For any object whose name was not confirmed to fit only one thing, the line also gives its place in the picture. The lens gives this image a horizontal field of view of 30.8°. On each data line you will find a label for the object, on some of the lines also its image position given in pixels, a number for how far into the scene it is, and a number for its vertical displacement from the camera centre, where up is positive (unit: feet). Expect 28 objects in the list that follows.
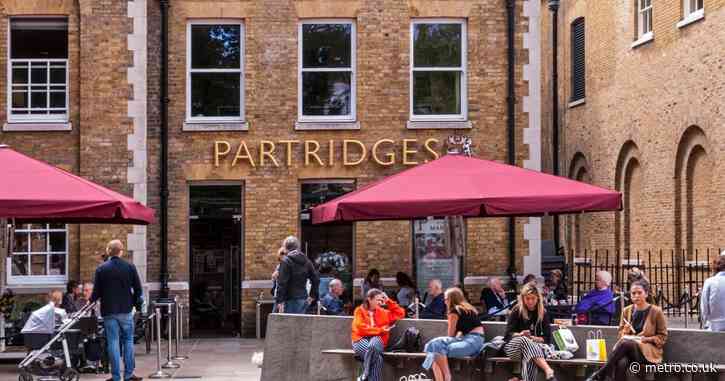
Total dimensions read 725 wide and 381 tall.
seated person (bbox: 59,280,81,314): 64.90 -3.54
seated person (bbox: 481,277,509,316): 61.21 -3.30
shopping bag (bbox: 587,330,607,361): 45.78 -4.27
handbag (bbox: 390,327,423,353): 48.47 -4.27
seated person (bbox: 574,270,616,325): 55.83 -3.30
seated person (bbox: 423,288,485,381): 46.62 -4.02
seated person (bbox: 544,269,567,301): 66.23 -3.15
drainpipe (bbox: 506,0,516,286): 76.79 +7.57
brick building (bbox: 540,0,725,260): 91.56 +8.74
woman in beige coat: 44.34 -4.04
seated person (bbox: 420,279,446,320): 57.77 -3.46
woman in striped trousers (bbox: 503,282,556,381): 45.60 -3.74
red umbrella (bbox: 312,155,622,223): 53.72 +1.26
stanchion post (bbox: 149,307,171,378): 56.24 -6.31
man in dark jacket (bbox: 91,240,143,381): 51.75 -2.94
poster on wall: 77.05 -1.66
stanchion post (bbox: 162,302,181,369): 59.41 -6.30
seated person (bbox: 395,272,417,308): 66.90 -3.30
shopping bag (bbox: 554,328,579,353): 46.29 -4.01
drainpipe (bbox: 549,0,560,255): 123.75 +13.33
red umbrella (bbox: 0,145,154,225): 50.34 +1.19
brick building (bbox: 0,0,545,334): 75.15 +6.59
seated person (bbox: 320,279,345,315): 63.26 -3.60
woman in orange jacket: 48.24 -3.93
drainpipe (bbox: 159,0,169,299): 76.13 +4.98
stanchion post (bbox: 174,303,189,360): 62.39 -5.57
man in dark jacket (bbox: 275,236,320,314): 59.41 -2.38
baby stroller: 51.08 -4.77
